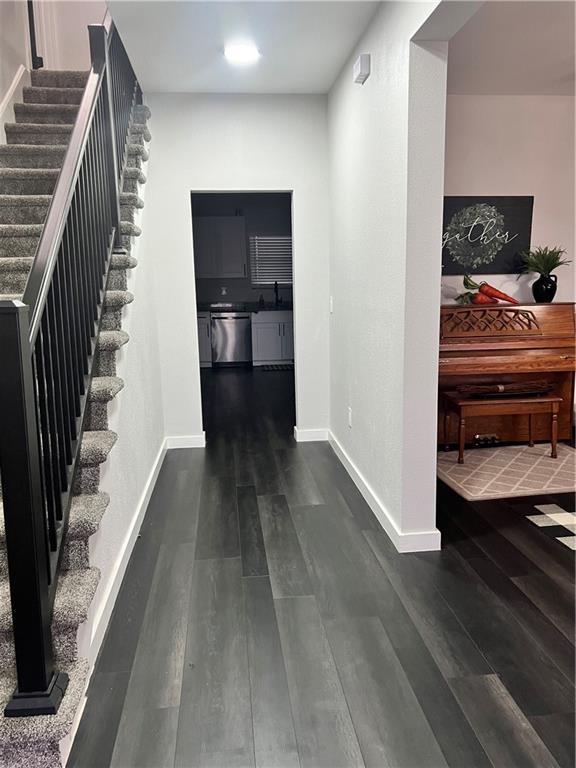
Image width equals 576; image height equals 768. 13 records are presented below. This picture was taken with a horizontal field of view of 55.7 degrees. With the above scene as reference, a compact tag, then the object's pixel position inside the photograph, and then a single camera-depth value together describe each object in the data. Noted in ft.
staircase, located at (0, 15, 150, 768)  4.91
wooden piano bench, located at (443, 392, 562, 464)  12.70
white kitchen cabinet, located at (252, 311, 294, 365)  27.37
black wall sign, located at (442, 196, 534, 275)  14.28
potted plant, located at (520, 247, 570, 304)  14.01
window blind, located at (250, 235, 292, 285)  28.66
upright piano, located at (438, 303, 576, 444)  13.11
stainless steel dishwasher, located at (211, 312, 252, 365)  27.71
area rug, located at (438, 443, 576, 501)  11.14
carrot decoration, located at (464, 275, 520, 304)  13.89
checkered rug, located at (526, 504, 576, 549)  9.09
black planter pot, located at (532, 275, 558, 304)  14.19
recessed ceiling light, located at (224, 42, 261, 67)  10.33
